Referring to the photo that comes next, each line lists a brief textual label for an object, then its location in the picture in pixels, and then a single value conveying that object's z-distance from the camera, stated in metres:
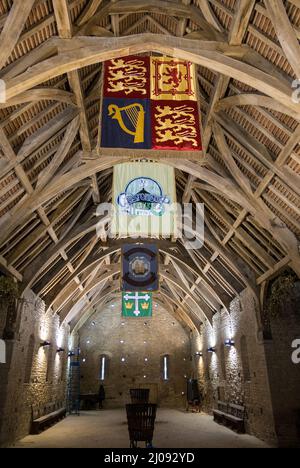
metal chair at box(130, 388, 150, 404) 11.91
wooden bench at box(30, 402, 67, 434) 10.86
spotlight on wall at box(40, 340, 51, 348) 11.86
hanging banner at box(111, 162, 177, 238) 7.68
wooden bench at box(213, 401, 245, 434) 10.66
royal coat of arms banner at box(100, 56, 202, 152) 5.29
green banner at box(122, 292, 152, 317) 13.53
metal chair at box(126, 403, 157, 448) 6.31
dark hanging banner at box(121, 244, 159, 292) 10.34
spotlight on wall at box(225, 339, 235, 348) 11.92
